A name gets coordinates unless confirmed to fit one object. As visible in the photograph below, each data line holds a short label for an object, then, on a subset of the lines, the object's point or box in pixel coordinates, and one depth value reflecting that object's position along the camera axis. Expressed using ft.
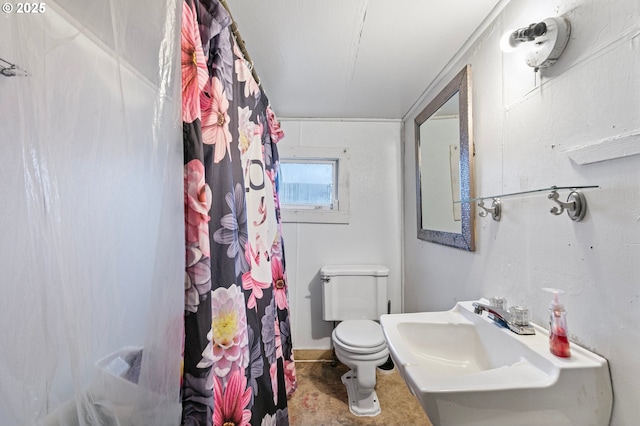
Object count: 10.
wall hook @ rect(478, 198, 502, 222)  3.37
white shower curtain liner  1.20
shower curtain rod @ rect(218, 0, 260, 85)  3.24
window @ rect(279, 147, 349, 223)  6.95
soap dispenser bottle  2.21
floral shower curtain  2.17
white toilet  4.80
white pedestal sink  2.05
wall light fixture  2.43
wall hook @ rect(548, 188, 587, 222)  2.29
